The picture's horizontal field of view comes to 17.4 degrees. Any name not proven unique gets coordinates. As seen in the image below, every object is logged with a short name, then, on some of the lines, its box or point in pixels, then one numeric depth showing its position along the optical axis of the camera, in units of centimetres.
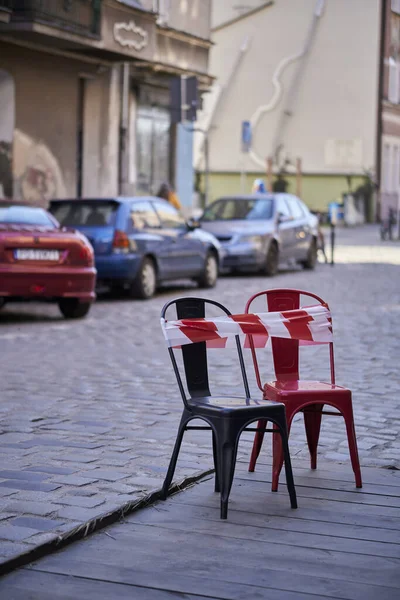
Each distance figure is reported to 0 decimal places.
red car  1479
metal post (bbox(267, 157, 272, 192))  4707
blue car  1864
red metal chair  629
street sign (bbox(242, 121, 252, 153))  3313
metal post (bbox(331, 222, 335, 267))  2864
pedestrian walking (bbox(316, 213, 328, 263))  2917
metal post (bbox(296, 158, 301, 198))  4941
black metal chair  568
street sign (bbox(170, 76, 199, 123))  2714
